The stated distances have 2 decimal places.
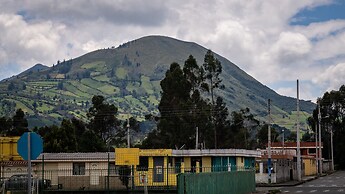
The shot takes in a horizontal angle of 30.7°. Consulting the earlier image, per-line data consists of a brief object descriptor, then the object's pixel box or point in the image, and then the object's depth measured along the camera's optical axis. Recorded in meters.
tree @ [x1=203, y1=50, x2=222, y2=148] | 90.55
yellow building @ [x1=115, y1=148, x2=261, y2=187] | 55.66
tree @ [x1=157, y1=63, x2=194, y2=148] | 85.50
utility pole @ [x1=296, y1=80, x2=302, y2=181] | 65.00
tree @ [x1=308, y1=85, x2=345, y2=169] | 126.44
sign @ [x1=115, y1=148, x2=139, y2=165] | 44.53
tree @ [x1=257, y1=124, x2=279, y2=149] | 139.90
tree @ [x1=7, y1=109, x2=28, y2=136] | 91.30
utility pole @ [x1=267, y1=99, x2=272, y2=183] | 58.22
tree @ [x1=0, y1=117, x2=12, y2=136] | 93.06
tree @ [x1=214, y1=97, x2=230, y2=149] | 93.25
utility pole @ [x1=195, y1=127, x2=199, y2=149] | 78.18
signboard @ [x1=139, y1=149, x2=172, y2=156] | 55.16
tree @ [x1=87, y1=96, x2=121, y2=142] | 95.12
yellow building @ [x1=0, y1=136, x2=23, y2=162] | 25.62
